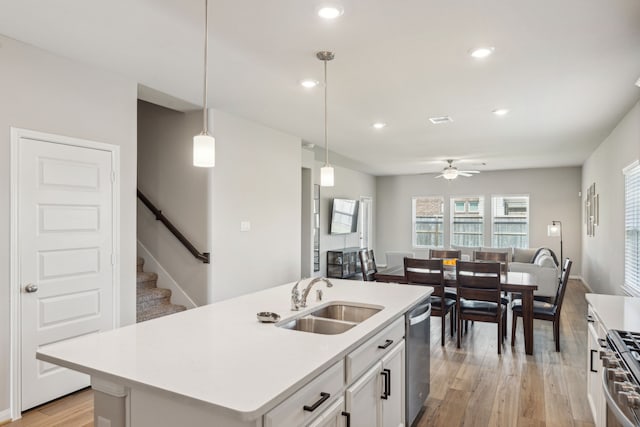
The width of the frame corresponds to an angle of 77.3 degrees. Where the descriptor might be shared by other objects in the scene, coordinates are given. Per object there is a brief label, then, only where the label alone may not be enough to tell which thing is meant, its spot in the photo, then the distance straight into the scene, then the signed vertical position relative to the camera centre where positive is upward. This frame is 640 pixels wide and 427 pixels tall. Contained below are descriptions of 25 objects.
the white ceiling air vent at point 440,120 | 4.94 +1.21
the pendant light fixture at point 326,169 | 3.02 +0.38
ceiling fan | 7.72 +0.83
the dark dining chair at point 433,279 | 4.39 -0.70
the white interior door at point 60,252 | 2.91 -0.29
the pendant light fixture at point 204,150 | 2.14 +0.35
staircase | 4.27 -0.93
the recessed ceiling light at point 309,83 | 3.66 +1.23
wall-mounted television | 8.92 +0.00
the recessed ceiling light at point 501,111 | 4.50 +1.20
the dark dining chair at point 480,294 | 4.09 -0.82
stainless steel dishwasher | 2.50 -0.95
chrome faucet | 2.32 -0.49
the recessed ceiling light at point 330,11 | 2.34 +1.22
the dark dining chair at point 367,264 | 5.36 -0.68
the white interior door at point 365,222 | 10.91 -0.17
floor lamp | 8.71 -0.30
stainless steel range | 1.34 -0.61
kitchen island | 1.23 -0.54
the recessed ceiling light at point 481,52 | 2.91 +1.22
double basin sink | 2.21 -0.60
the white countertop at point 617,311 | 2.08 -0.57
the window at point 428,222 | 11.19 -0.17
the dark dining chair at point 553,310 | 4.13 -1.00
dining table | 4.09 -0.73
